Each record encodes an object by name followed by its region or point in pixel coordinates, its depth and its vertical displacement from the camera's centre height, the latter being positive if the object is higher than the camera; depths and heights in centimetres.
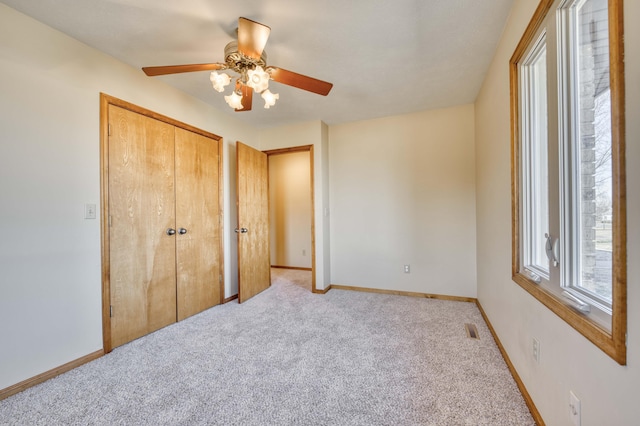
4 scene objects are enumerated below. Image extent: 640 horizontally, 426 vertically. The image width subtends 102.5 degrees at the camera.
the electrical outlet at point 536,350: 134 -75
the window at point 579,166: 77 +18
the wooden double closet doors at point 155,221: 212 -8
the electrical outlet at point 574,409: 97 -77
